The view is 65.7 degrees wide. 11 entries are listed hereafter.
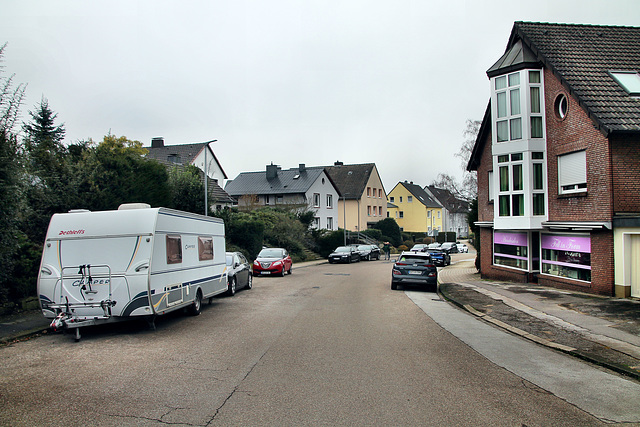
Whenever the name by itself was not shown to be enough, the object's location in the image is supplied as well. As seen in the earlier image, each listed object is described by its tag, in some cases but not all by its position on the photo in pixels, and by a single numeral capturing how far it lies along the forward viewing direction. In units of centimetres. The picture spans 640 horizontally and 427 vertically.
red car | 2538
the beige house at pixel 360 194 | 6275
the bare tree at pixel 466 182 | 4240
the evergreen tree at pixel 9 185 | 1024
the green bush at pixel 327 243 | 4616
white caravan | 959
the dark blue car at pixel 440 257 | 3622
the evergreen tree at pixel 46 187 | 1428
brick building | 1455
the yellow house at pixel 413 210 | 8212
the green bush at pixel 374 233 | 6115
